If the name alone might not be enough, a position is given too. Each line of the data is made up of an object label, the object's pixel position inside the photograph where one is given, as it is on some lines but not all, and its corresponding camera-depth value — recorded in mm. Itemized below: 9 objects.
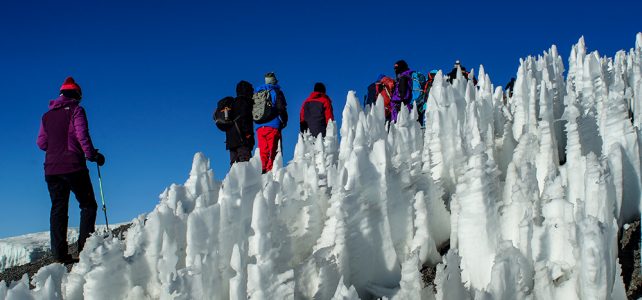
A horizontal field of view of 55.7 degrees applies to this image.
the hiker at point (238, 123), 12453
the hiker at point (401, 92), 13250
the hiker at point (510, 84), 17781
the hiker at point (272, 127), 12508
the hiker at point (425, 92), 13774
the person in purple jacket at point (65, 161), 9164
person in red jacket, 12672
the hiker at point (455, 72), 15906
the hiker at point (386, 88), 13453
